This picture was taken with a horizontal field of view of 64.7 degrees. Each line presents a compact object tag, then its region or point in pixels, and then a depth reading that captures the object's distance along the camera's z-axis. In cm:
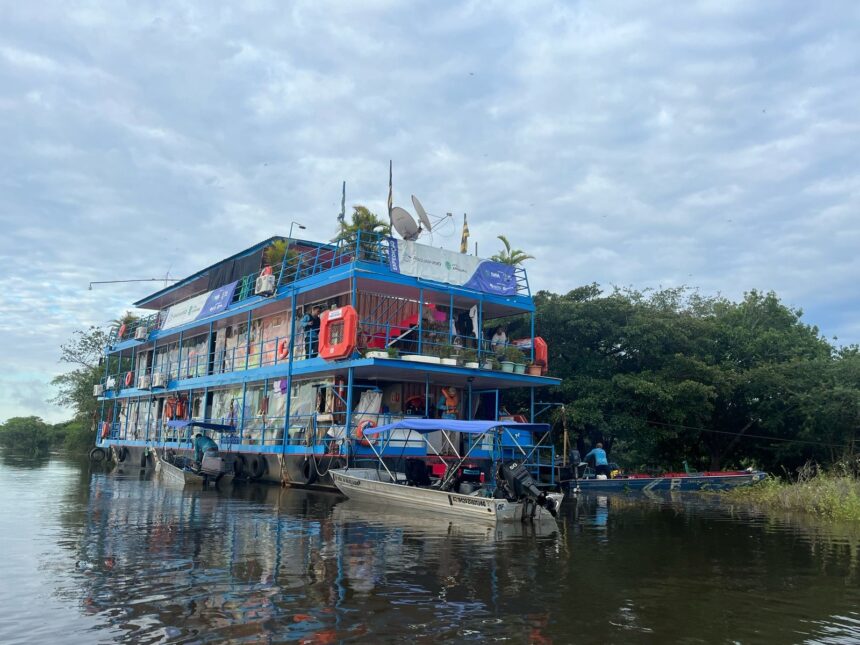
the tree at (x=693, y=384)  2764
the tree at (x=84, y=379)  5300
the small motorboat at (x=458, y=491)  1434
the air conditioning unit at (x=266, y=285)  2367
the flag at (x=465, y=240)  2615
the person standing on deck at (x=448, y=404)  2316
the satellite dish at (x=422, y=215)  2317
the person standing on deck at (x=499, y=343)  2282
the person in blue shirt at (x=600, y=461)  2570
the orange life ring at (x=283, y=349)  2423
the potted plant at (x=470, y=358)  2087
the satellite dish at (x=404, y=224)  2273
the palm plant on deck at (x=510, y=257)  3431
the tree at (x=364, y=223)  2873
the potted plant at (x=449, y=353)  2052
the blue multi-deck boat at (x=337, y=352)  2061
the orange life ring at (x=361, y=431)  1952
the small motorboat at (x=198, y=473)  2277
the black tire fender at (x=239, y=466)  2489
